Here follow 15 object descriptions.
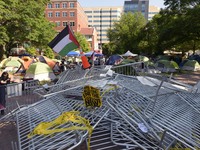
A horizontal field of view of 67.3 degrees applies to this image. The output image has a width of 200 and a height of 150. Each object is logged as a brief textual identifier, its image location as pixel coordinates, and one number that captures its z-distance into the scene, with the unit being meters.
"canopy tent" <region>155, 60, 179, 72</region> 12.25
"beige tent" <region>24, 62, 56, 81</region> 9.17
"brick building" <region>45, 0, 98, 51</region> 45.09
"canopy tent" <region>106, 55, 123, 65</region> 13.56
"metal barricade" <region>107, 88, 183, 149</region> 2.46
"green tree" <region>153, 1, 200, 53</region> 13.26
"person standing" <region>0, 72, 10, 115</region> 4.58
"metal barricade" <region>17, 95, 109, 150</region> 2.48
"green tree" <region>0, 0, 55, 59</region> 14.31
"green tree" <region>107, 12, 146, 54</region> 27.56
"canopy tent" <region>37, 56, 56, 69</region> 12.23
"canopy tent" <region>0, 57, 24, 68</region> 13.38
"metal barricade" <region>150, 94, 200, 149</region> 2.60
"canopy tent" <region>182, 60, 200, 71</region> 14.33
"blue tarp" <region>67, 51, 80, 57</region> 17.64
